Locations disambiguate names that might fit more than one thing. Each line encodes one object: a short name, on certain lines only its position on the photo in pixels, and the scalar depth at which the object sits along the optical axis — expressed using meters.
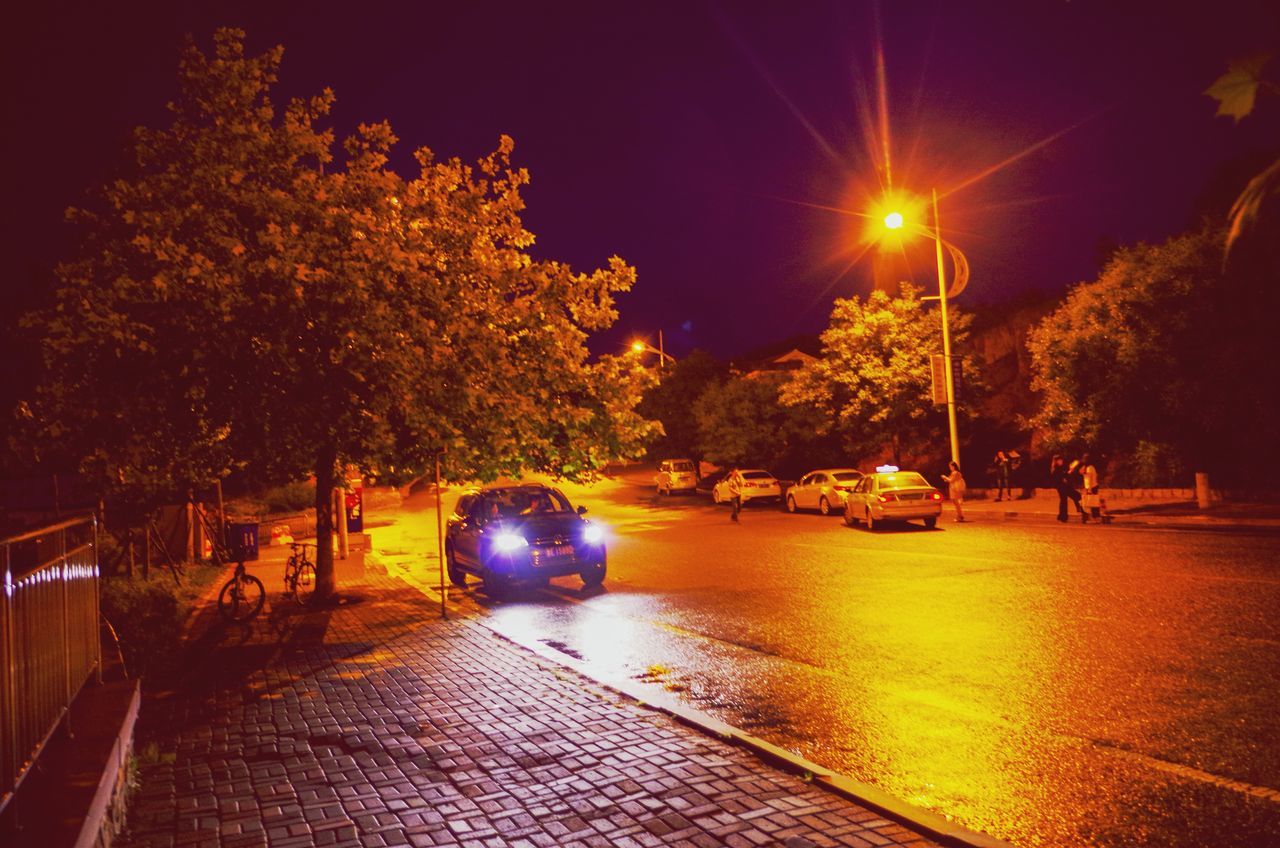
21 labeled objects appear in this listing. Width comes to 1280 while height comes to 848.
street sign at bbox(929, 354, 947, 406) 28.80
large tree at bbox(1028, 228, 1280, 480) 20.53
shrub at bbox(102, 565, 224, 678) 8.67
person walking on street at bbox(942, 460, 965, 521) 23.81
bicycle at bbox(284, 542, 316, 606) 14.09
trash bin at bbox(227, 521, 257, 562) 13.73
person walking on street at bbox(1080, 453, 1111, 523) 21.23
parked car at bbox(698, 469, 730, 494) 45.44
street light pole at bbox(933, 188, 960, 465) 28.48
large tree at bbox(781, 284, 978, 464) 32.91
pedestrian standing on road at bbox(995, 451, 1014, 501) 28.83
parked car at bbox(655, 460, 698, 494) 44.88
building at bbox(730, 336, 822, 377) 74.50
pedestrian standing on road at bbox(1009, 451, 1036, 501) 29.38
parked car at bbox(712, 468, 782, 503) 35.06
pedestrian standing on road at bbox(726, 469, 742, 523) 27.98
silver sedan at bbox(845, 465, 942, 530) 22.17
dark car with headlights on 14.33
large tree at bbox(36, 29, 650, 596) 10.75
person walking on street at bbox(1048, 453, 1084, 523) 22.39
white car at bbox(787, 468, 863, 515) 28.92
